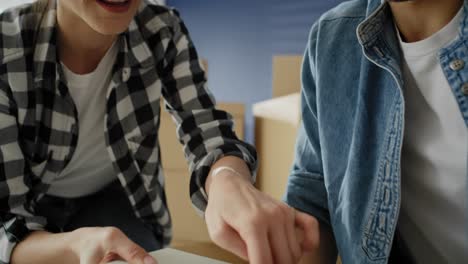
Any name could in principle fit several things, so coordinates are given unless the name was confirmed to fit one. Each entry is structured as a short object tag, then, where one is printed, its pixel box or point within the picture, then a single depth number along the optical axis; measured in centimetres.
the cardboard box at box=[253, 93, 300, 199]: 124
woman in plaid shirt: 74
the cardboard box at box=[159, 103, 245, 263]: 170
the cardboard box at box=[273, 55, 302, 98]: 170
